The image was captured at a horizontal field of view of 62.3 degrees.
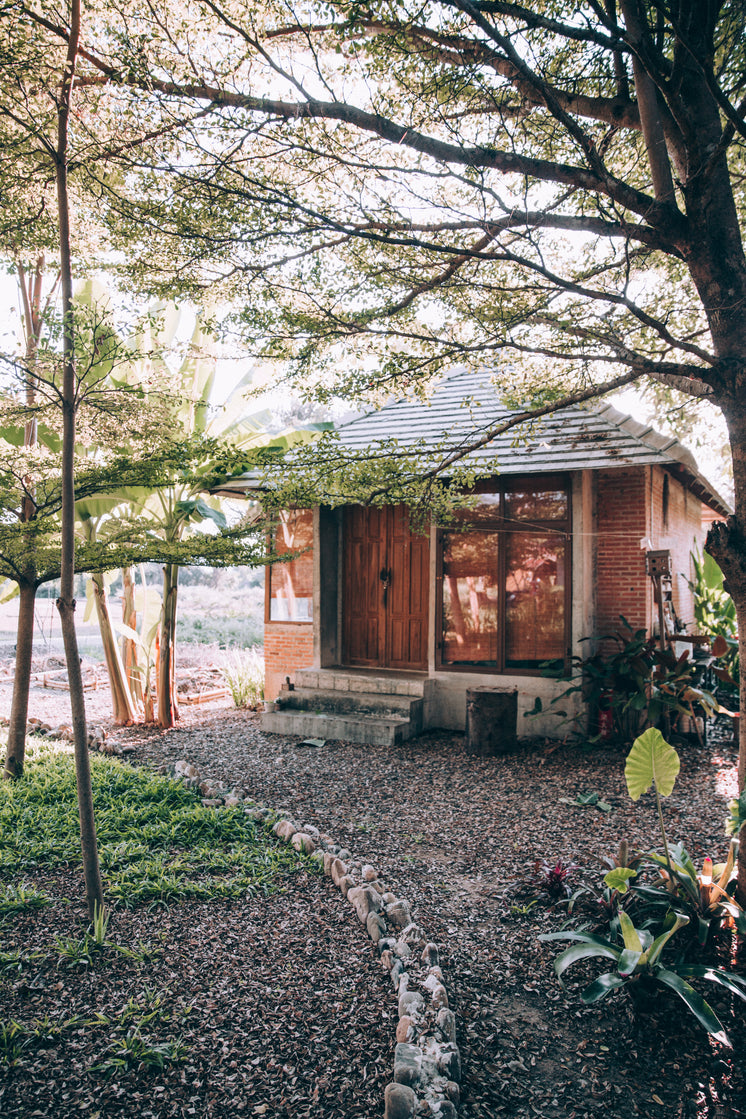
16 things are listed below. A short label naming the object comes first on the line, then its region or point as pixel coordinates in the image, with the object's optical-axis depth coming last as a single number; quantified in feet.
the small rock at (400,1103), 7.13
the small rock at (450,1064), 7.97
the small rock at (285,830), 15.71
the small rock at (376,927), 11.04
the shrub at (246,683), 35.17
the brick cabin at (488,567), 25.89
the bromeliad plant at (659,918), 8.79
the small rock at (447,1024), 8.58
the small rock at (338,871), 13.17
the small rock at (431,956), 10.23
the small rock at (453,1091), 7.53
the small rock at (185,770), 20.59
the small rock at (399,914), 11.61
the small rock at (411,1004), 8.86
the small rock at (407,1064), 7.59
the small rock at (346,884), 12.76
